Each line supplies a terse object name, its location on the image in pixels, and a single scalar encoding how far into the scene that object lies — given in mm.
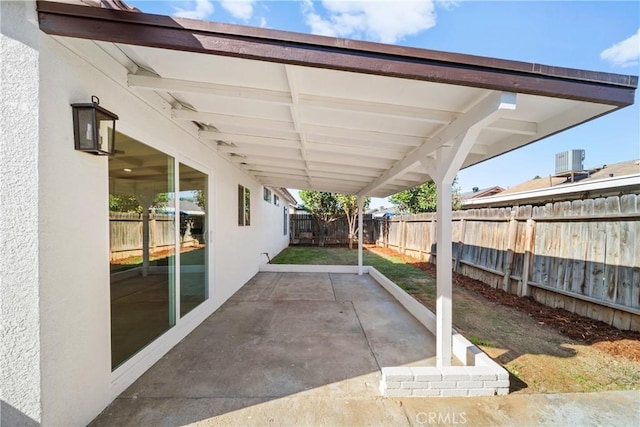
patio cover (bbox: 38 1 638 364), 1737
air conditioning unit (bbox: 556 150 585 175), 13141
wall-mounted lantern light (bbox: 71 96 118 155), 1987
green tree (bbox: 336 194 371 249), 15309
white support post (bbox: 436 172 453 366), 2816
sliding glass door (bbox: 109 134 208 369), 2568
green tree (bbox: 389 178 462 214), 13664
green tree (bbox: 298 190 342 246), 15907
